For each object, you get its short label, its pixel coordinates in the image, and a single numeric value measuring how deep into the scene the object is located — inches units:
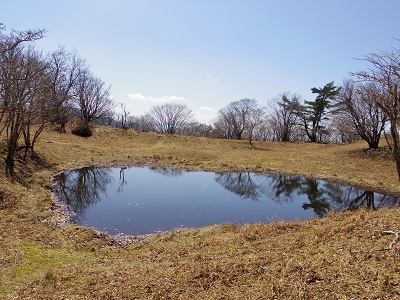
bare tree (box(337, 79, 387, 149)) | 1254.3
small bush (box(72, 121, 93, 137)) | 1647.4
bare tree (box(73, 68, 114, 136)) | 1685.5
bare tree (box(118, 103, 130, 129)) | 2332.2
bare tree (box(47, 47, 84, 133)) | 850.6
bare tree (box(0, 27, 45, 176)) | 379.4
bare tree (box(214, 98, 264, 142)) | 2177.7
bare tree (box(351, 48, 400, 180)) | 303.5
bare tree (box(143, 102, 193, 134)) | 3125.0
